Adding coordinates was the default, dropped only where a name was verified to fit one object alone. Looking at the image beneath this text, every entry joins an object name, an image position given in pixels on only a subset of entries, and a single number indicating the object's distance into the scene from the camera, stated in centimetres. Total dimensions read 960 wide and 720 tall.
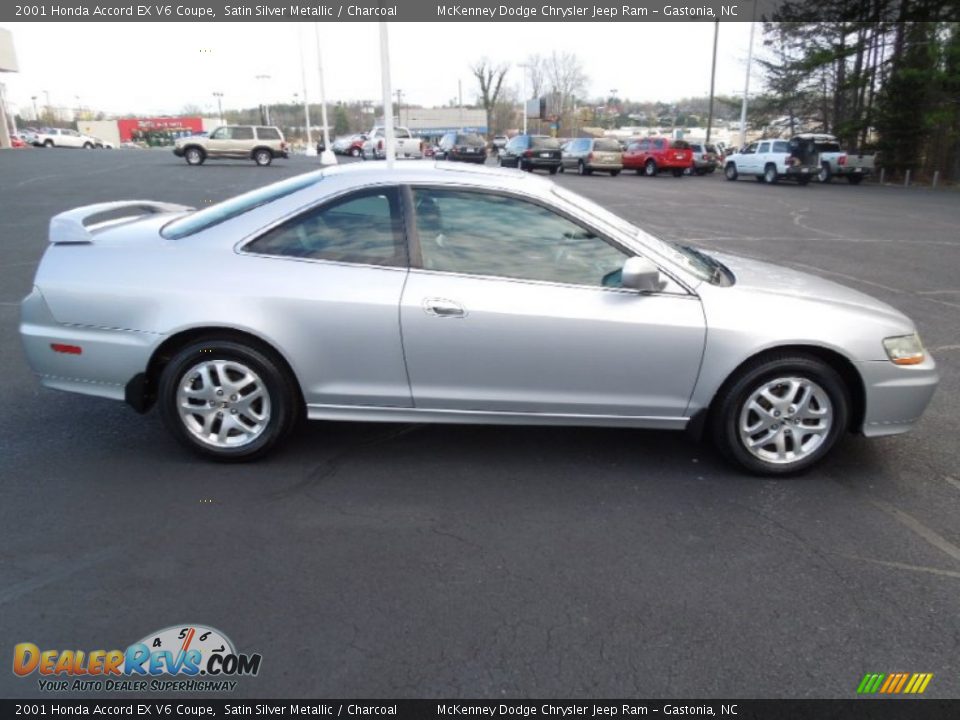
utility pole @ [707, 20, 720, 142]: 4016
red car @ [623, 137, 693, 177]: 3134
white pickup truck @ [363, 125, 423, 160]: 3556
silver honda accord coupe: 347
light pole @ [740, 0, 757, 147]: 3697
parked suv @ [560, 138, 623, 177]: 3062
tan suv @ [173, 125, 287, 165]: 3203
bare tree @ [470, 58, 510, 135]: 8412
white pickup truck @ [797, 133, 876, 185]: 2750
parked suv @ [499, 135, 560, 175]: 3092
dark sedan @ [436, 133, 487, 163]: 3441
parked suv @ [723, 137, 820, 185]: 2625
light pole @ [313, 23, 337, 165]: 3391
